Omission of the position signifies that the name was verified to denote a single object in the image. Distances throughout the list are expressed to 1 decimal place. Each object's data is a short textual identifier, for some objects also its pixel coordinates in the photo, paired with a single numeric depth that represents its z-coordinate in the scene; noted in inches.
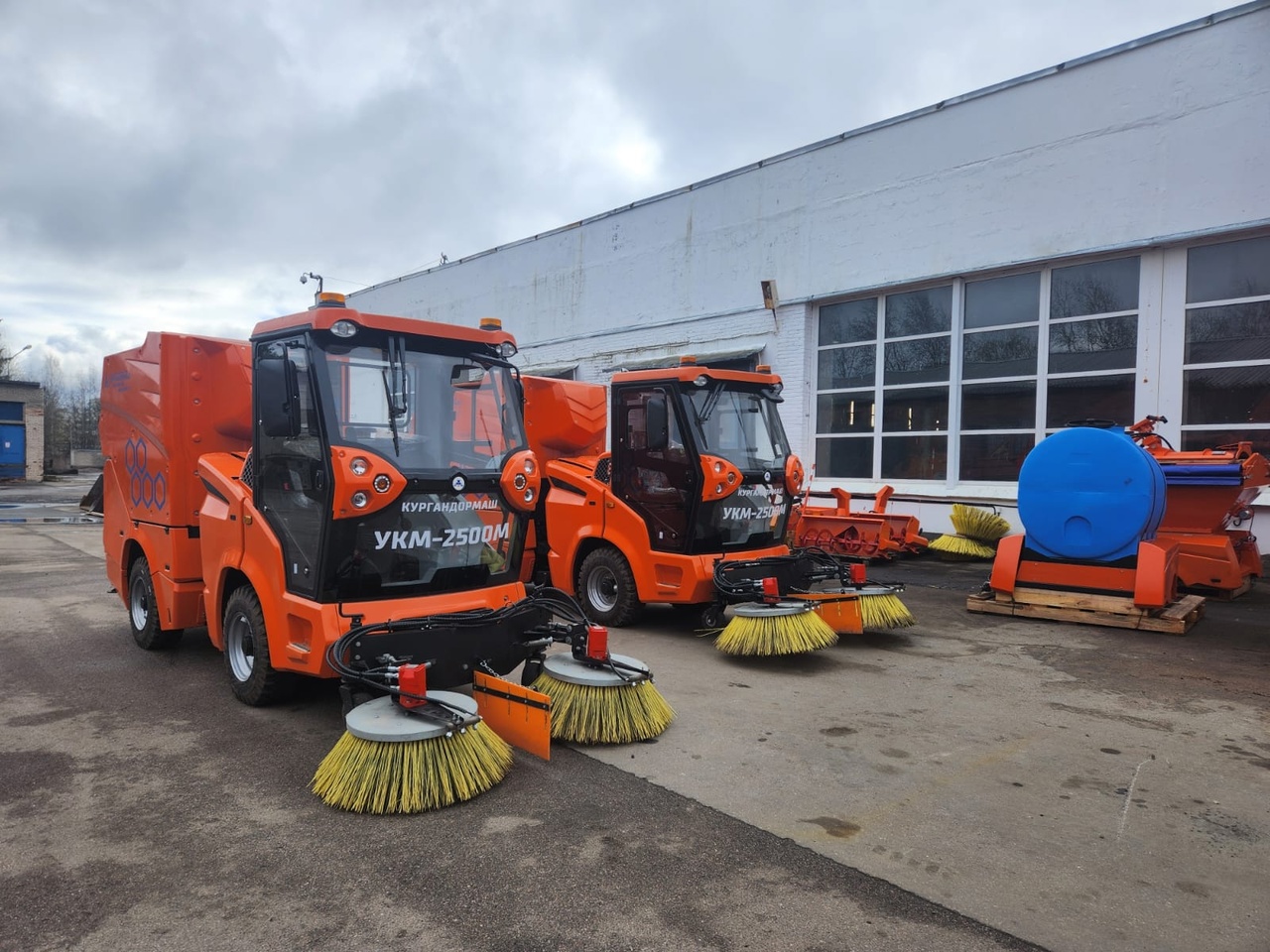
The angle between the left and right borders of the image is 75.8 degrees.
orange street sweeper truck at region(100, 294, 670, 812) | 144.1
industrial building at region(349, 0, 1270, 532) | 398.3
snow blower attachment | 425.4
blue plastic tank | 281.0
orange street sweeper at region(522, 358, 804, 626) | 264.2
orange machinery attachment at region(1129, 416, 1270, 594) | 323.0
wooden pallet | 278.7
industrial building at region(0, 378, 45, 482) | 1272.1
